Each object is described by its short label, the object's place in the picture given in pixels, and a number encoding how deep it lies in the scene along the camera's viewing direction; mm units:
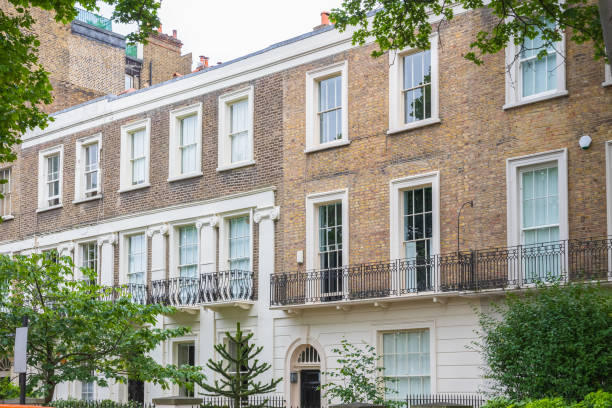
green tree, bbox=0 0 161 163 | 18859
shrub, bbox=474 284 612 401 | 19875
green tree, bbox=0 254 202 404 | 21625
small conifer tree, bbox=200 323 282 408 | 24564
